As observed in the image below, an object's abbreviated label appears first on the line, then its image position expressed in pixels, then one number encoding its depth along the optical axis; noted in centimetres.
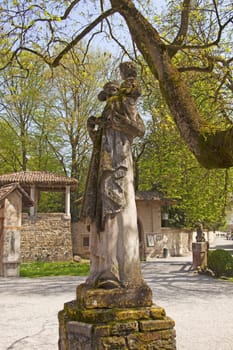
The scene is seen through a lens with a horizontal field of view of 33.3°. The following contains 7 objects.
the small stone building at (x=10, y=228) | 1742
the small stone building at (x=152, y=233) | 2736
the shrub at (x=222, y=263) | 1670
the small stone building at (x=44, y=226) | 2600
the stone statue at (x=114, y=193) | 439
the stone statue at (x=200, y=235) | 1981
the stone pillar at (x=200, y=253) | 1853
